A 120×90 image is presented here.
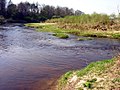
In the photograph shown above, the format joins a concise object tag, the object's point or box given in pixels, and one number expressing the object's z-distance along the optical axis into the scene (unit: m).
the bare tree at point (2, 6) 61.96
